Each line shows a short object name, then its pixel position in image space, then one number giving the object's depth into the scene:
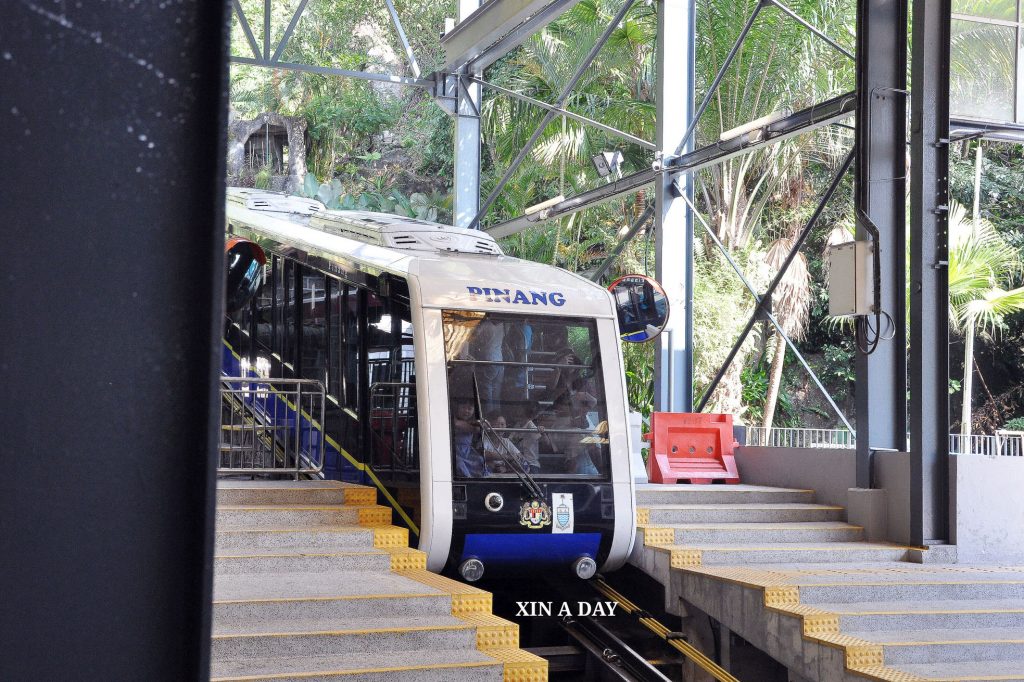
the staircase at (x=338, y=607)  6.99
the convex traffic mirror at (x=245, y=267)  13.58
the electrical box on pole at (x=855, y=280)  10.81
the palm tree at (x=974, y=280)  24.25
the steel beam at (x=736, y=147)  12.11
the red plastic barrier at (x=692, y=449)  13.02
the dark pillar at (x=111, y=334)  1.81
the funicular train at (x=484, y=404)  9.34
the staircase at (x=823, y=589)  7.89
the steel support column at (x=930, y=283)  10.41
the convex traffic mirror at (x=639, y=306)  12.23
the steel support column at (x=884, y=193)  11.27
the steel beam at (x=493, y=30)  16.41
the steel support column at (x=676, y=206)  14.77
